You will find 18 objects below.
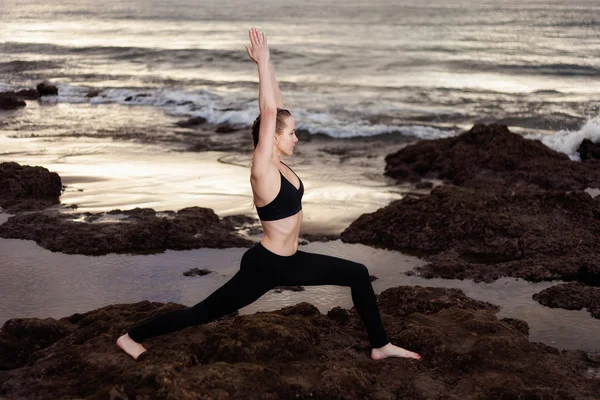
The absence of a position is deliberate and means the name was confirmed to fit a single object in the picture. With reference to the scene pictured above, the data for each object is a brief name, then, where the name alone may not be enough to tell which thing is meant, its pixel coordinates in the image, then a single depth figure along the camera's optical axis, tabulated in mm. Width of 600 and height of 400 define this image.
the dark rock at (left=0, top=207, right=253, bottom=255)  7055
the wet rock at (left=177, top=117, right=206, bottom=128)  17481
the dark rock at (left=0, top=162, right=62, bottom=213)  8438
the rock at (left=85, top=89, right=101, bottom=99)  22766
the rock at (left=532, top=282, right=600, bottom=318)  5695
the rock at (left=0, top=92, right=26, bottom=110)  19012
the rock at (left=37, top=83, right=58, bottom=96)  22031
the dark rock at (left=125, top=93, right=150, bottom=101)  22264
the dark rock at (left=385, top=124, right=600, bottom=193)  10266
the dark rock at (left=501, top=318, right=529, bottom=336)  5168
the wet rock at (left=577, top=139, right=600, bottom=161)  12281
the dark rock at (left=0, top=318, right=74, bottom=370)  4438
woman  4055
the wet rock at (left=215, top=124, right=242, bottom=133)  16516
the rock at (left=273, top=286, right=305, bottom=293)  6203
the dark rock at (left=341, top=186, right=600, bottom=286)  6617
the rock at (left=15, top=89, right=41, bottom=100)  21516
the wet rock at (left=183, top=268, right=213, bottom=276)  6586
